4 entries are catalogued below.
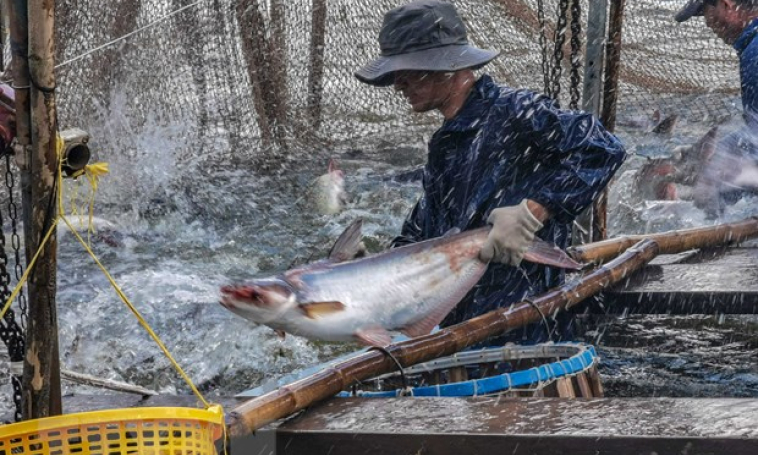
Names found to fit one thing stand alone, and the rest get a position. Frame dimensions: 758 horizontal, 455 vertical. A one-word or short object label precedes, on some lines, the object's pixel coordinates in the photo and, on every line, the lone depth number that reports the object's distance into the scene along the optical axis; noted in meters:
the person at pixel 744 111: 7.43
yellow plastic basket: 2.28
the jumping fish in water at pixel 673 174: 9.02
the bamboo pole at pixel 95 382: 3.85
